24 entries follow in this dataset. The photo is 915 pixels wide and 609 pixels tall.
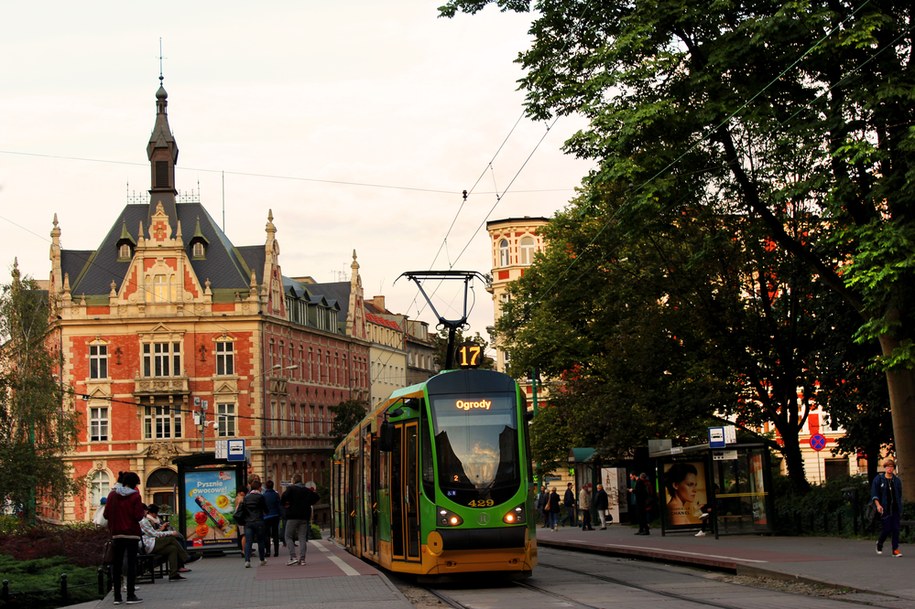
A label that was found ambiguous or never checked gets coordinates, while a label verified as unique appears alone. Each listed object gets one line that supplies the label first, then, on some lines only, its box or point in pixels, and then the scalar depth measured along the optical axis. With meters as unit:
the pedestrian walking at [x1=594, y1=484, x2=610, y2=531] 42.59
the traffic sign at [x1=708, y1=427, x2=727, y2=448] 29.22
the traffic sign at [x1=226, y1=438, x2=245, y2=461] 33.38
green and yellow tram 19.66
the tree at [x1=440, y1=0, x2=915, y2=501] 23.95
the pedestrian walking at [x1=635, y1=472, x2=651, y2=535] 35.72
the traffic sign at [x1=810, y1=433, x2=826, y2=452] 43.84
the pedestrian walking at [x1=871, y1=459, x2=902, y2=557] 21.94
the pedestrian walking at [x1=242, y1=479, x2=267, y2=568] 25.58
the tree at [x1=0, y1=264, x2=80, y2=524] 56.00
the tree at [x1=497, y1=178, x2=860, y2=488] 36.44
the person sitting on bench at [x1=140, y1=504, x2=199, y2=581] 22.08
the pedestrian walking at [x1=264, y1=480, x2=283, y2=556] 28.64
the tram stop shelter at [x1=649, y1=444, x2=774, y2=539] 30.34
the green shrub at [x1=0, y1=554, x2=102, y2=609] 18.66
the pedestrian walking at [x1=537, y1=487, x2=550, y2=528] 52.46
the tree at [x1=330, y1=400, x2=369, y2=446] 94.62
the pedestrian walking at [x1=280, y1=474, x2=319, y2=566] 25.52
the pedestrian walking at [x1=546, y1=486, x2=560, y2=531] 48.78
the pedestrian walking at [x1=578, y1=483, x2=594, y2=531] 43.88
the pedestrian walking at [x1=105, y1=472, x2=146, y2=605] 17.31
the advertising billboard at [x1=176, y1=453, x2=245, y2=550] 31.70
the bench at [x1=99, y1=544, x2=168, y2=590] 21.34
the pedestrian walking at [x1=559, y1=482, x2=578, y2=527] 54.00
